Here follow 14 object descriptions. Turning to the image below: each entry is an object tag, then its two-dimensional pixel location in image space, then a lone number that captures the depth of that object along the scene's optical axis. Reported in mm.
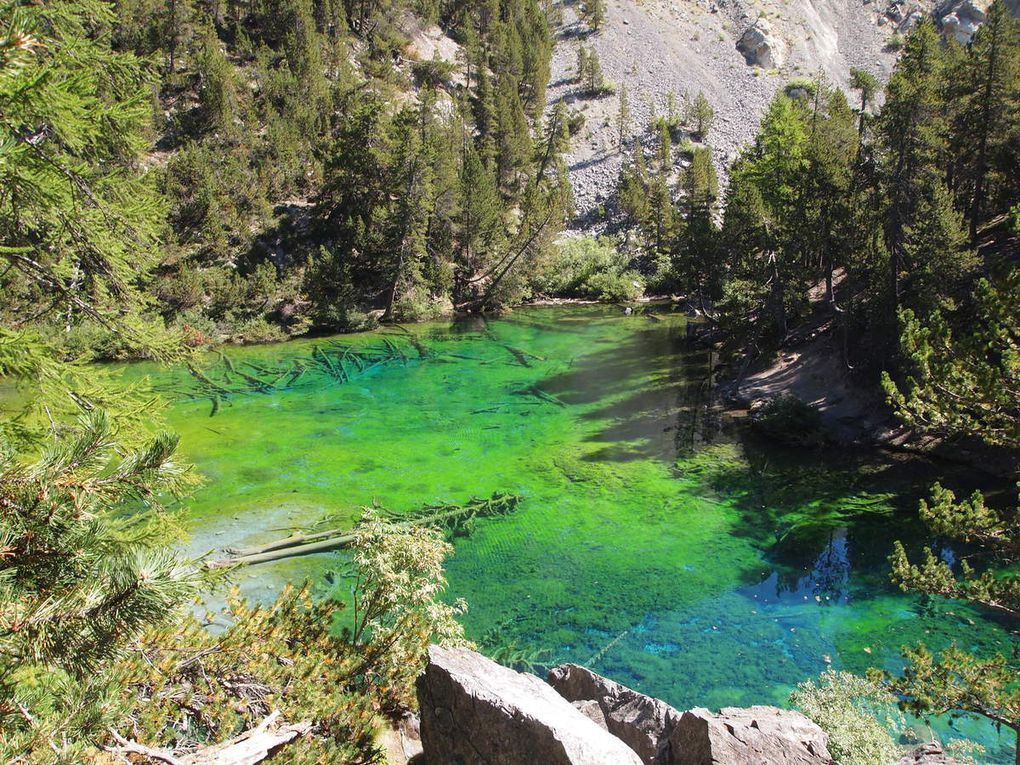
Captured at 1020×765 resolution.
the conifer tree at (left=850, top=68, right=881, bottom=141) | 27266
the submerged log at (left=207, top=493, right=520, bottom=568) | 13047
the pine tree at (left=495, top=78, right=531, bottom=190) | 56656
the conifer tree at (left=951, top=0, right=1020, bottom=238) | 23812
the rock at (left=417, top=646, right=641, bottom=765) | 5293
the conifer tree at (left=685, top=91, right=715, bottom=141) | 67938
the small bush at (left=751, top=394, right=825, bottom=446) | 19859
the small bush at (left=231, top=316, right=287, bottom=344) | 35594
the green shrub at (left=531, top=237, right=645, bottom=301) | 47875
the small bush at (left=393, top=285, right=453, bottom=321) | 40719
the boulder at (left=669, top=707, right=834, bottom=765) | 5961
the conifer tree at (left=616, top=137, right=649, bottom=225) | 53906
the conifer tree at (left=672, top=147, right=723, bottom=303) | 29406
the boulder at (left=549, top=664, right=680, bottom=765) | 6746
